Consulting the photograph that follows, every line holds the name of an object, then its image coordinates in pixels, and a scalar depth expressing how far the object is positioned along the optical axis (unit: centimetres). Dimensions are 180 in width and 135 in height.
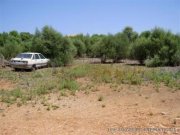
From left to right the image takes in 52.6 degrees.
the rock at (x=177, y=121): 477
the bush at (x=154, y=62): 1660
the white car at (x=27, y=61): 1364
